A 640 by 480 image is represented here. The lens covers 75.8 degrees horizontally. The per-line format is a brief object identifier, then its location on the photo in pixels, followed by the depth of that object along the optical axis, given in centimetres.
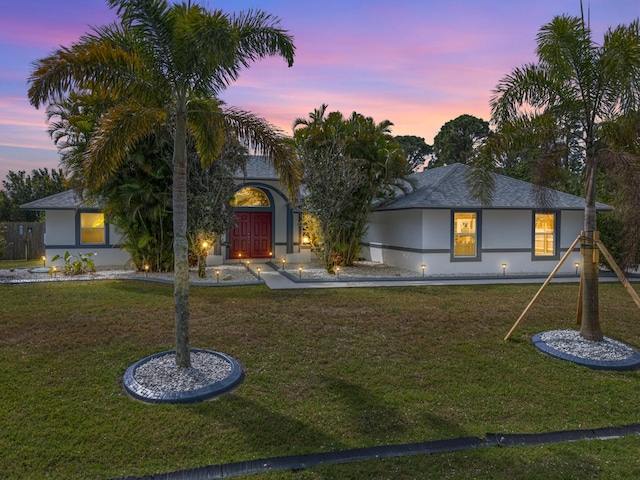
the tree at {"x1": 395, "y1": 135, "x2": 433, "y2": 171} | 4450
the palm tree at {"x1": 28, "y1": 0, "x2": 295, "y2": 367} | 486
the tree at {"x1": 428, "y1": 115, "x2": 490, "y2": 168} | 3112
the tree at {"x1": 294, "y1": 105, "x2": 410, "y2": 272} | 1359
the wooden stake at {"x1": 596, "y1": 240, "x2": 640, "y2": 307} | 621
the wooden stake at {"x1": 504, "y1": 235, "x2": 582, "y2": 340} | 711
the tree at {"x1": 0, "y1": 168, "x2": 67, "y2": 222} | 2667
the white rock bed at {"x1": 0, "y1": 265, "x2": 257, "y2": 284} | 1280
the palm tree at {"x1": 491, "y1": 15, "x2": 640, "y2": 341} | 621
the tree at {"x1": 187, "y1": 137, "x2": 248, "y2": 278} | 1231
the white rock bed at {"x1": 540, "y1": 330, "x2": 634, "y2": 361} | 627
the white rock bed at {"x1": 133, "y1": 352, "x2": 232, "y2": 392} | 504
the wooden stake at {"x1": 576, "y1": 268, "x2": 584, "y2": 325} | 776
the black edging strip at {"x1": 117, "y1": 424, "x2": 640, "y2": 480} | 346
